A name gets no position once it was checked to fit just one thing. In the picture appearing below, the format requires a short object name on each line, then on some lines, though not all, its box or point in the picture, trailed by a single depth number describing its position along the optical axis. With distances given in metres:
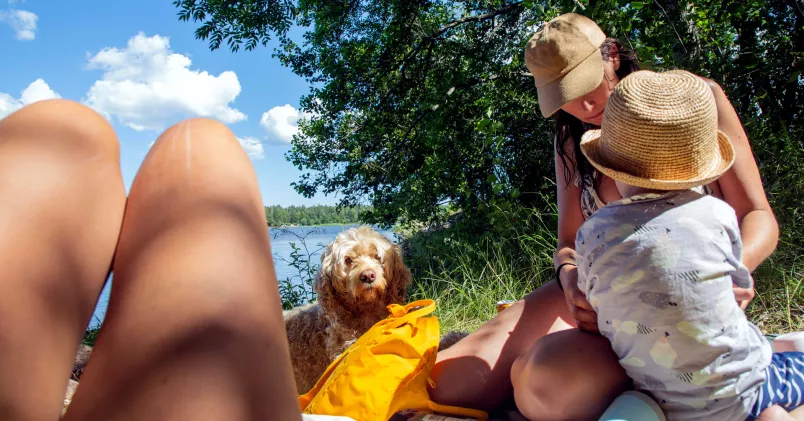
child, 1.41
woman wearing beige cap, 1.61
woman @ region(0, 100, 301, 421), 0.66
